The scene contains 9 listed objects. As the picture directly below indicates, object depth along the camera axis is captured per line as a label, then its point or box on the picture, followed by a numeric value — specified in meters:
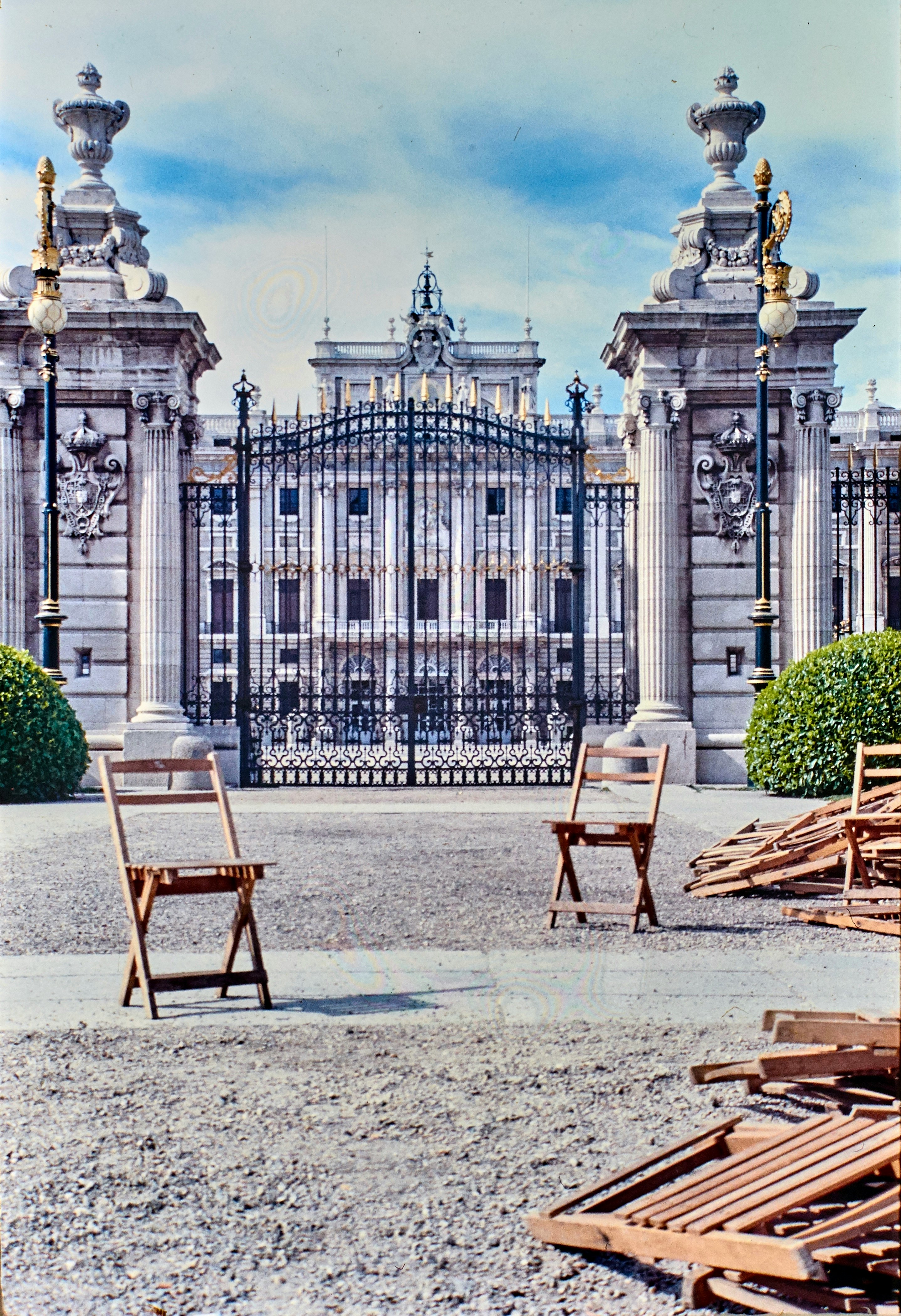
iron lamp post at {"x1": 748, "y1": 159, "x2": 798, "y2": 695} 17.06
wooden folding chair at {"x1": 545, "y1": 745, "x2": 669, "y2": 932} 8.35
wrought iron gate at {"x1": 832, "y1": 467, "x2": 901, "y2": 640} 18.80
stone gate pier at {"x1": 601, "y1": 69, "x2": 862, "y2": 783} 19.59
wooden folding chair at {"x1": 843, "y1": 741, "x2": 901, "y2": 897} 9.41
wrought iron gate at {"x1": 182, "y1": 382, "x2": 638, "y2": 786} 19.45
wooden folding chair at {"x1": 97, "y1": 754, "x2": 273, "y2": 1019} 6.34
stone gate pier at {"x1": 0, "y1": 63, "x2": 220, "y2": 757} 19.58
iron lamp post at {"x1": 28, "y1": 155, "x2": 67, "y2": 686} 16.33
